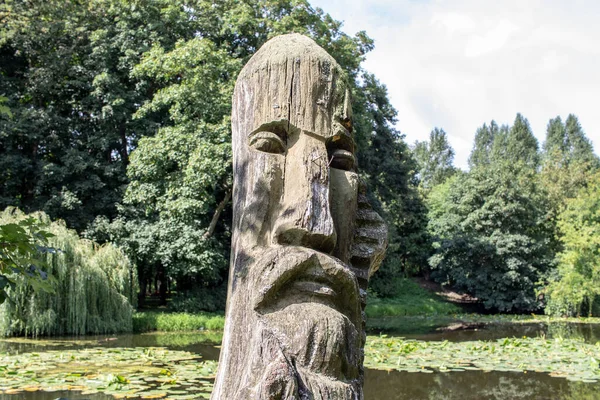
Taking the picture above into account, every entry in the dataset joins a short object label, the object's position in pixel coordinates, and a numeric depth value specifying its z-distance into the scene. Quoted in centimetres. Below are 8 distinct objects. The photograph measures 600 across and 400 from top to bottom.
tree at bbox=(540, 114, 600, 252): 3209
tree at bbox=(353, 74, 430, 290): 2270
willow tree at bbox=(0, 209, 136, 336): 1398
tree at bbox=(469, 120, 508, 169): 8044
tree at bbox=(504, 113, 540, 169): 6756
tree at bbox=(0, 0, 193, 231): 1989
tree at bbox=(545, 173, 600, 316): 2262
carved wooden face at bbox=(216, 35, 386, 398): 314
